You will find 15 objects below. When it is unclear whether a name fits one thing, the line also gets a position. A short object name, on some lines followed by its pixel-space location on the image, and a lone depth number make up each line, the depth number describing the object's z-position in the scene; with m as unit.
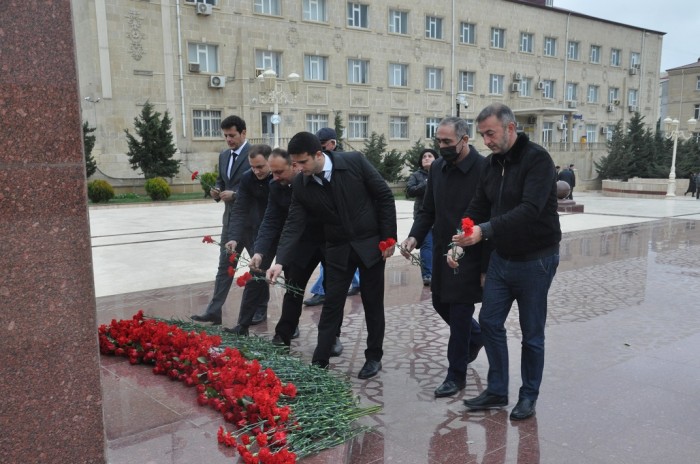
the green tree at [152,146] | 23.72
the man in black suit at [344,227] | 4.26
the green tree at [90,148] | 22.72
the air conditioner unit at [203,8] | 26.05
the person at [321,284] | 6.12
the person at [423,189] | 6.99
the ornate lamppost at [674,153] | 26.43
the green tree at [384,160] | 28.81
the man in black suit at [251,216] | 5.24
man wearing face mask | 4.01
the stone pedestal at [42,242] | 2.38
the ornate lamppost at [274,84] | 16.42
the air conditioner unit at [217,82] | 26.83
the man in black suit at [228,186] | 5.79
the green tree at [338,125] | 28.72
